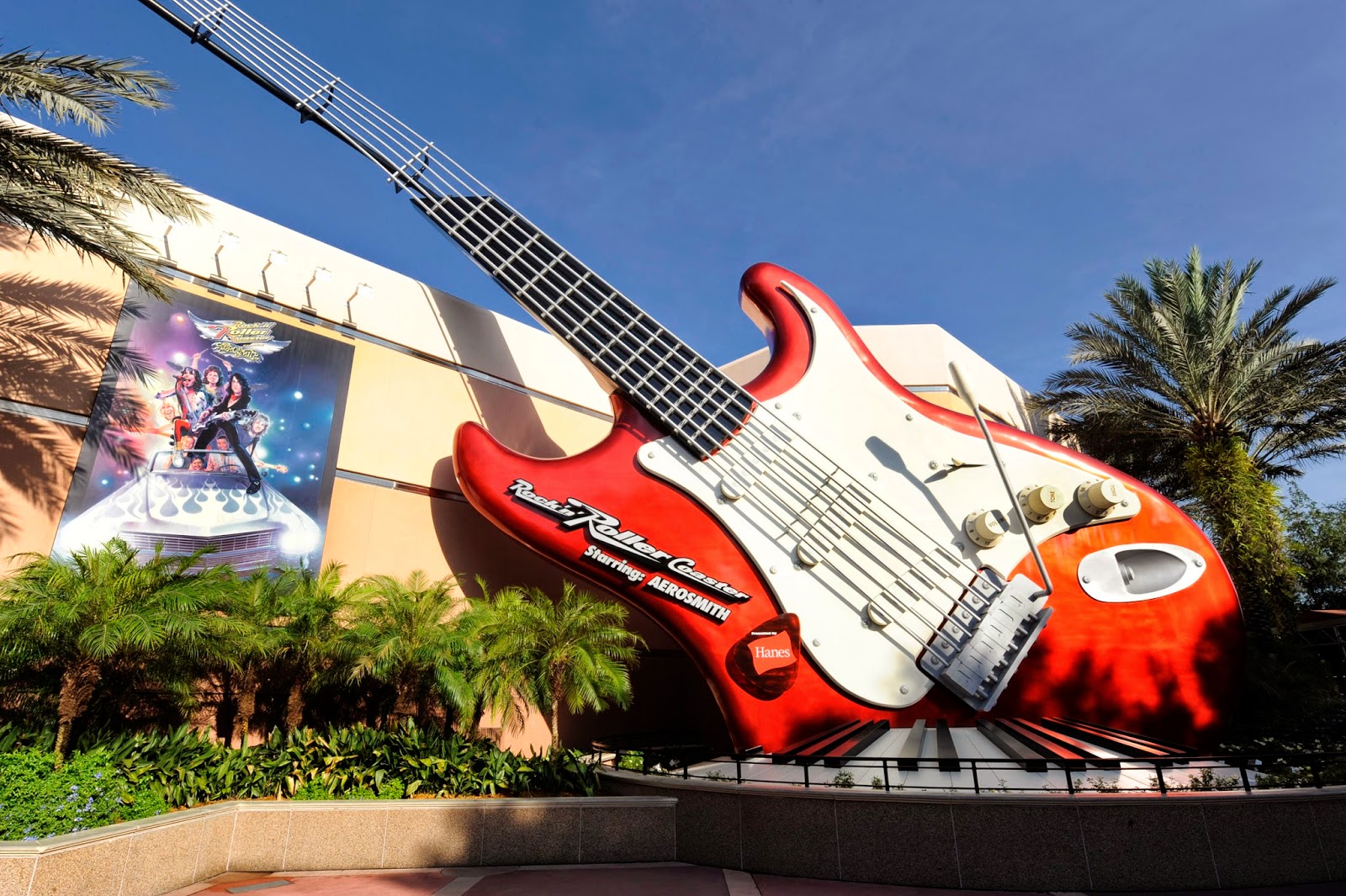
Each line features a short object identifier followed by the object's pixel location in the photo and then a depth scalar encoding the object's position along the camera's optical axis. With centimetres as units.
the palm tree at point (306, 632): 1195
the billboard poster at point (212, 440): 1300
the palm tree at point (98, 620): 887
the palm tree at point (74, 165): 1005
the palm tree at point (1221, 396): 1641
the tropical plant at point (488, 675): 1204
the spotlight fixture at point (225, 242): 1528
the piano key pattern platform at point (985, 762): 837
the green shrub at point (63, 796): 717
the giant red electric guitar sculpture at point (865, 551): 1241
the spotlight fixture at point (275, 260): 1580
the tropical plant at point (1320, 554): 1881
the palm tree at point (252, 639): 1070
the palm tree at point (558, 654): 1243
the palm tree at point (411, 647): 1173
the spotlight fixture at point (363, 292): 1701
